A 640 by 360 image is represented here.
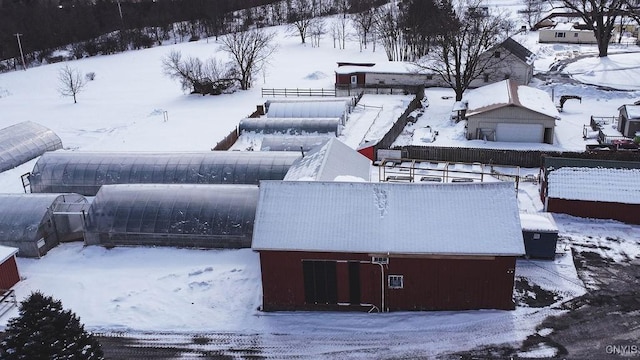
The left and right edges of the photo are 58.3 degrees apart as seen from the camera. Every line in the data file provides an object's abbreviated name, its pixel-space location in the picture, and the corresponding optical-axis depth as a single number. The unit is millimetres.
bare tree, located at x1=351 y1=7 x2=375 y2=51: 88875
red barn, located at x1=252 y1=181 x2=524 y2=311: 20688
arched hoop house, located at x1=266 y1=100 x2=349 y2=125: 47706
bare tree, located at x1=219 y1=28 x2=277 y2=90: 63594
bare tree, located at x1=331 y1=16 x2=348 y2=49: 89231
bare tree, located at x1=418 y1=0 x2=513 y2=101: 51438
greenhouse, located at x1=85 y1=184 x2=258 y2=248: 26455
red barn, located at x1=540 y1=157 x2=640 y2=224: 27812
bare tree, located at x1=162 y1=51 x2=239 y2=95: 61219
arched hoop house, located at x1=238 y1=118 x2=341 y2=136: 44062
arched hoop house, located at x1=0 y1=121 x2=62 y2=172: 40094
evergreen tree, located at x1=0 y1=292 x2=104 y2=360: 14617
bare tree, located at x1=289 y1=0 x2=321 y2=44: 93081
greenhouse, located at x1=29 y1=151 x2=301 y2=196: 32156
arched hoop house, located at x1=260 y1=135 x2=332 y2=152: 38281
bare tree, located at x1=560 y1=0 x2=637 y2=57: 64250
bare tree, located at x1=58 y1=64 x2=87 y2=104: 61994
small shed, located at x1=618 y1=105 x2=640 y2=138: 40125
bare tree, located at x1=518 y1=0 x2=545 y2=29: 97719
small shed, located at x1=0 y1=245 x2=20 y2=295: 23750
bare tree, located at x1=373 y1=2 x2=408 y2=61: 76188
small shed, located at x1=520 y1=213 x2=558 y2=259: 24250
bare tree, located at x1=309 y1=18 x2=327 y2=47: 91362
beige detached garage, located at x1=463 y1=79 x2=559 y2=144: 41125
